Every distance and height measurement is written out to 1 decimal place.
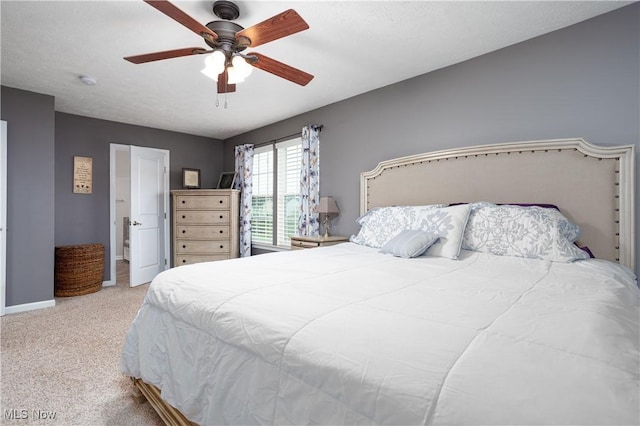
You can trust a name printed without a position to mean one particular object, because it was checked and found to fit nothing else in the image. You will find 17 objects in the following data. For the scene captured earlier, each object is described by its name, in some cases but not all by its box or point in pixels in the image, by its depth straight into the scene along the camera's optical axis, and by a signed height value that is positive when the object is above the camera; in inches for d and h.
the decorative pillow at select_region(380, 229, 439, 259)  85.2 -8.9
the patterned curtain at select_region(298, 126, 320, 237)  159.9 +20.2
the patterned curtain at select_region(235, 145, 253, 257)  197.9 +11.4
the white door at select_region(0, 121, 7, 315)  127.2 +2.5
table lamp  144.3 +2.2
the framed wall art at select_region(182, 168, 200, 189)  211.3 +23.0
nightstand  137.4 -13.4
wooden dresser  192.4 -9.8
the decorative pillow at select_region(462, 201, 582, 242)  79.0 -4.3
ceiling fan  69.5 +41.4
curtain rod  160.7 +43.6
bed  25.9 -13.3
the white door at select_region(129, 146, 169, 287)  183.2 -1.0
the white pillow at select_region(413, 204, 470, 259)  84.8 -4.3
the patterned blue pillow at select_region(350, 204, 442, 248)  102.5 -3.9
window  179.0 +11.6
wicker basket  155.5 -30.1
